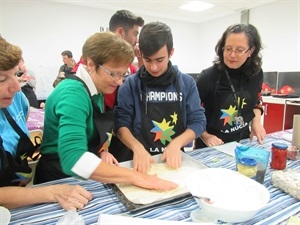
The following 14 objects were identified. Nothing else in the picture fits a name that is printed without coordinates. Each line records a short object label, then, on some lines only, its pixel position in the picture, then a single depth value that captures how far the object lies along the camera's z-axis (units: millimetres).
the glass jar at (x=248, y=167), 1006
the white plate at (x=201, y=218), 727
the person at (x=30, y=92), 3731
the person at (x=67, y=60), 5473
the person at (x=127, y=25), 2160
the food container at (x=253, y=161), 986
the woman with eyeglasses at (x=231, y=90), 1671
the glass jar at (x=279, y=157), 1113
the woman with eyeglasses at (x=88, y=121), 845
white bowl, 714
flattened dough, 833
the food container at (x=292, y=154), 1247
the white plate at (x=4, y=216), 700
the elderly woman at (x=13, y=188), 793
